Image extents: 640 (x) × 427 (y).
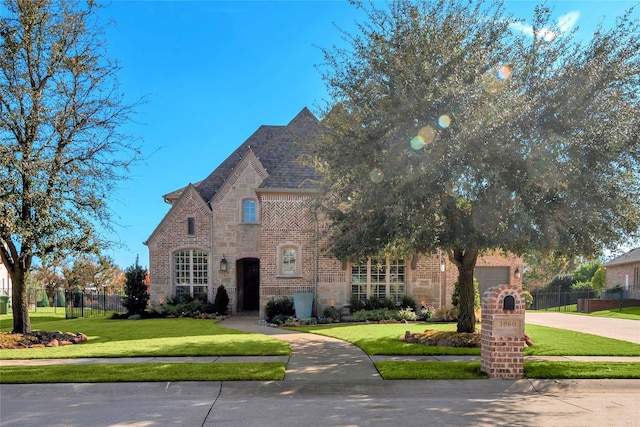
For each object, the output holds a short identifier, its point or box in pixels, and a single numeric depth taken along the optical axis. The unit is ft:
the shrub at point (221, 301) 72.02
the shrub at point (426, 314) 60.54
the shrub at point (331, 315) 59.62
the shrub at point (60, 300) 124.98
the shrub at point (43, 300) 127.75
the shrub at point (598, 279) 132.05
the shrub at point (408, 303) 63.67
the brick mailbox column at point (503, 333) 26.78
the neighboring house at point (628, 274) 114.11
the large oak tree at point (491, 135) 29.73
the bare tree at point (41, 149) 41.65
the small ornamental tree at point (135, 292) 71.97
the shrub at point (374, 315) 59.00
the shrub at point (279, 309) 61.67
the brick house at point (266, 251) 64.23
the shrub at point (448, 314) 59.36
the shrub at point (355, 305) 62.54
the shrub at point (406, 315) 59.56
